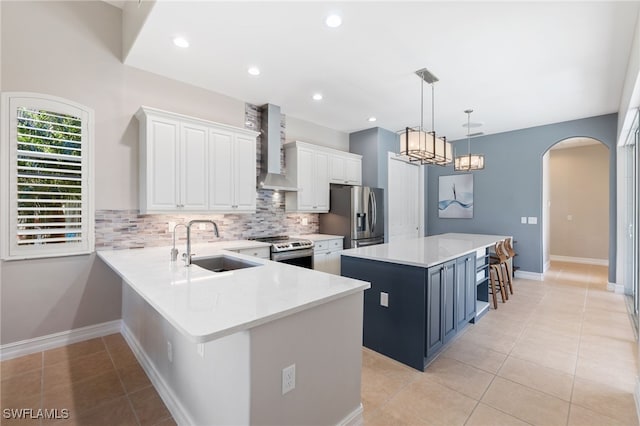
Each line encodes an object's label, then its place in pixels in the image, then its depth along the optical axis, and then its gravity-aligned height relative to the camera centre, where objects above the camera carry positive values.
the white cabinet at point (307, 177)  4.65 +0.61
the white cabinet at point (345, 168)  5.20 +0.85
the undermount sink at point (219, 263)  2.70 -0.48
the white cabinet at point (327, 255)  4.38 -0.65
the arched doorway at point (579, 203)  6.77 +0.30
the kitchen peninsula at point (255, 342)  1.27 -0.66
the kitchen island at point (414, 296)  2.42 -0.74
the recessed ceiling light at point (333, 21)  2.37 +1.61
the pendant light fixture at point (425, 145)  3.11 +0.77
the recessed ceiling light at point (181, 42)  2.72 +1.63
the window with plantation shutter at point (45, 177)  2.57 +0.33
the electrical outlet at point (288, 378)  1.38 -0.80
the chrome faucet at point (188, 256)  2.13 -0.32
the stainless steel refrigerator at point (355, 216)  4.84 -0.04
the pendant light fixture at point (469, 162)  4.57 +0.83
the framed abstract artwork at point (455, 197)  6.44 +0.41
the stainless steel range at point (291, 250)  3.74 -0.50
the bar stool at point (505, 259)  4.28 -0.66
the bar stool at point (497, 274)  3.93 -0.84
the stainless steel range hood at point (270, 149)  4.34 +0.98
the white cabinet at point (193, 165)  3.15 +0.58
